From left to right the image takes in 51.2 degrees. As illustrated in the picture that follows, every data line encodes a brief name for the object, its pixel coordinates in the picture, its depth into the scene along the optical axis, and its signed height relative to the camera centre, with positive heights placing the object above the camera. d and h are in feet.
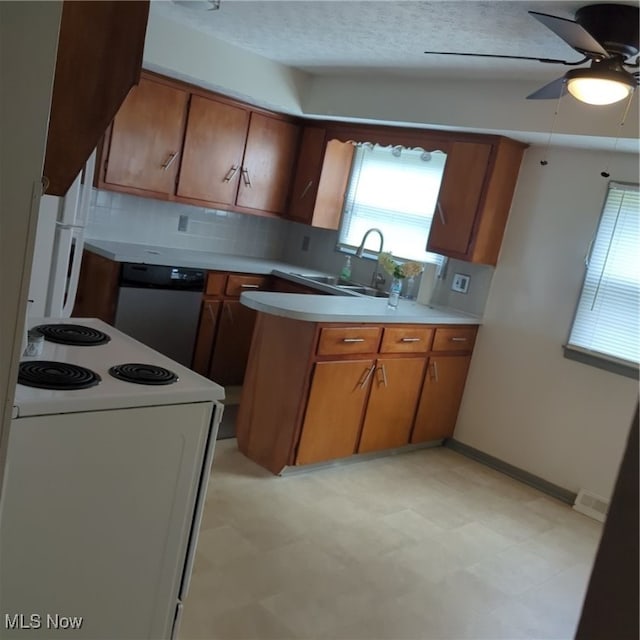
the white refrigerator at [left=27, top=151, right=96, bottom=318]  10.28 -1.44
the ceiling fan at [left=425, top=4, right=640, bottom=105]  8.05 +2.54
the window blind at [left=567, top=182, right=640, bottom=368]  12.17 -0.28
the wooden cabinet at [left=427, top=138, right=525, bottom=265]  13.41 +0.90
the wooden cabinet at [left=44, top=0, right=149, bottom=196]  4.82 +0.71
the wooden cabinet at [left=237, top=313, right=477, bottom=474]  11.63 -3.08
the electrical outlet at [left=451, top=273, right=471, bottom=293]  14.80 -0.91
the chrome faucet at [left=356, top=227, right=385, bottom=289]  16.35 -1.09
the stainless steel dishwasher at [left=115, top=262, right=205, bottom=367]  13.57 -2.57
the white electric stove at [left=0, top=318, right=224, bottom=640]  5.24 -2.65
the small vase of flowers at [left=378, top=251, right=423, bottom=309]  13.70 -0.85
